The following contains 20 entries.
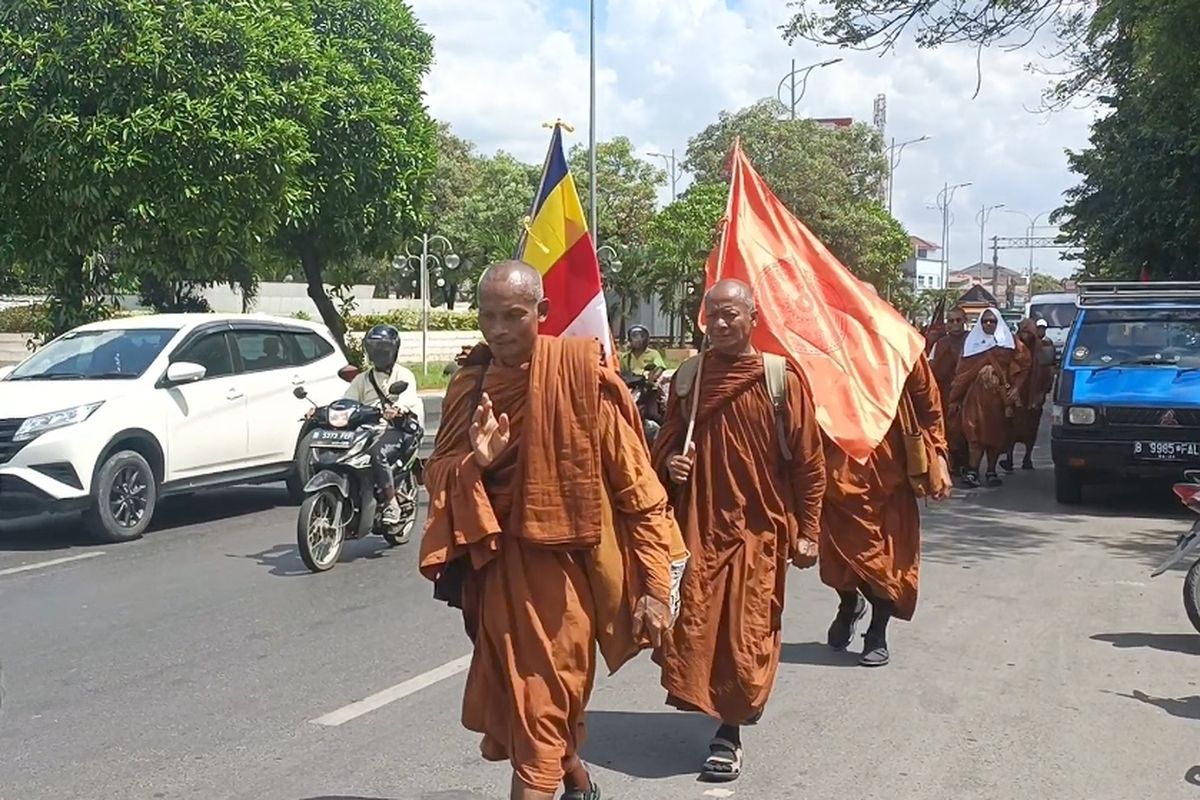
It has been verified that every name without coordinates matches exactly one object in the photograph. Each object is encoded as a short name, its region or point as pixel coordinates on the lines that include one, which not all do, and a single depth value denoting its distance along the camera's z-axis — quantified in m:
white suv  9.52
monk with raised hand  3.75
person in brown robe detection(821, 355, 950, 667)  6.38
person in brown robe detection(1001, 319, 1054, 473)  14.99
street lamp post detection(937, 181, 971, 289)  76.25
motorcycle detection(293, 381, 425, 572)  8.80
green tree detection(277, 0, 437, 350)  20.83
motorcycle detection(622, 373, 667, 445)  12.63
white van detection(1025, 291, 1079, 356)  30.86
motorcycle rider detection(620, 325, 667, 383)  13.36
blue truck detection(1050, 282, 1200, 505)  11.52
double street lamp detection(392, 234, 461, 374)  33.50
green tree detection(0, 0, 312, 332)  14.16
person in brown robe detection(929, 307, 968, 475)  14.29
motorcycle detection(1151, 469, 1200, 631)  6.93
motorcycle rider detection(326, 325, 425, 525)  9.23
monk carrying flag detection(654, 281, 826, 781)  4.81
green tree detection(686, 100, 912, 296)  44.53
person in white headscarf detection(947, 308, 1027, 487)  13.98
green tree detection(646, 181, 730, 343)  41.81
